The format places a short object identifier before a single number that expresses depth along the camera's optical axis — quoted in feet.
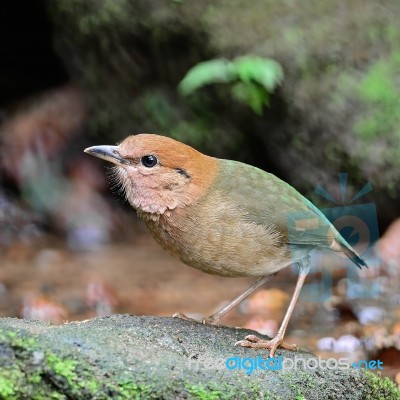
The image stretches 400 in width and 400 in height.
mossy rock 18.20
